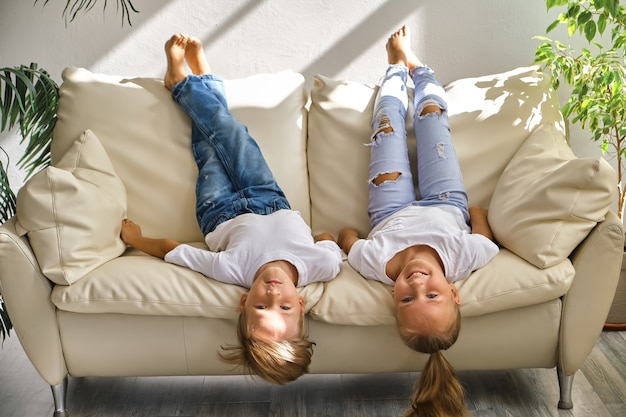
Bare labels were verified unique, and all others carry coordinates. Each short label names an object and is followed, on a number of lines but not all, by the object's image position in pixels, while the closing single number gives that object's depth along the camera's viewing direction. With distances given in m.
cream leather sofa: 2.18
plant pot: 2.82
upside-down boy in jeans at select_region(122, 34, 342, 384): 2.10
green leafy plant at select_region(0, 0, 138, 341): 2.41
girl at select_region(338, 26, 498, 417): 2.11
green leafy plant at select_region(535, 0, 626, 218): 2.62
